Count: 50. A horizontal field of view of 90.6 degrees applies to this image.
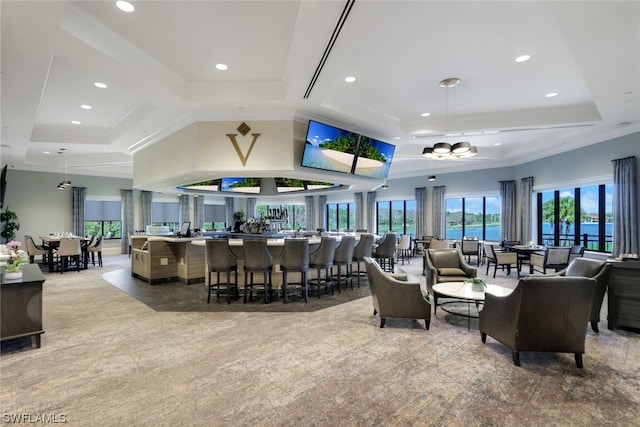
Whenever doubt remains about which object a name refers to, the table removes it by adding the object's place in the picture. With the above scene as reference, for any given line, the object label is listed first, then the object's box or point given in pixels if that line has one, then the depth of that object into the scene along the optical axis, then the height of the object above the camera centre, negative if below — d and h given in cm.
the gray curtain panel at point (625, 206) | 657 +16
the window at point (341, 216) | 1559 -17
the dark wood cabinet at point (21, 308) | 352 -110
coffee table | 416 -110
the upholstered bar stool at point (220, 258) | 544 -79
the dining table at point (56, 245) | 907 -100
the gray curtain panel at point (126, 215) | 1315 -12
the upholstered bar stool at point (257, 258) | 534 -78
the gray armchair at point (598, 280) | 424 -90
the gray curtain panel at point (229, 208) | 1641 +23
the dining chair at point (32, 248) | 950 -110
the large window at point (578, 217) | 795 -10
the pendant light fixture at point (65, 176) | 963 +133
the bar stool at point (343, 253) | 644 -83
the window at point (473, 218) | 1145 -17
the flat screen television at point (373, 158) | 690 +126
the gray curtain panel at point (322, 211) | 1608 +9
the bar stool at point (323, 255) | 593 -81
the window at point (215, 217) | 1603 -24
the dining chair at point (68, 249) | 873 -103
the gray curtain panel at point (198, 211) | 1520 +6
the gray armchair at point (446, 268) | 566 -103
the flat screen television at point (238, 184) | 1004 +91
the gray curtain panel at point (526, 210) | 967 +10
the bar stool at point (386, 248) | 764 -85
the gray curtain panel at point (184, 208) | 1493 +20
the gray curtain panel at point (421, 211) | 1265 +8
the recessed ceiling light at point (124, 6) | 319 +212
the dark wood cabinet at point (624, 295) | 419 -109
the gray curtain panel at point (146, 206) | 1363 +26
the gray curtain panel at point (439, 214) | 1211 -3
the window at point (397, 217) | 1373 -17
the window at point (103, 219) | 1270 -28
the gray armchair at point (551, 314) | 317 -102
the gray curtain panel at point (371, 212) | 1427 +4
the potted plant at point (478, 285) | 443 -102
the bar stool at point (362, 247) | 703 -76
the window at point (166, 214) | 1445 -9
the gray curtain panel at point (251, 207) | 1652 +29
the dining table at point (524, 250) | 815 -97
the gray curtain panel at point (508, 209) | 1033 +14
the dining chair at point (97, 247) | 990 -110
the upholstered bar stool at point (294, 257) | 544 -78
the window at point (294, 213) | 1681 -2
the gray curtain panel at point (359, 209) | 1470 +15
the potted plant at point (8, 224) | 1038 -41
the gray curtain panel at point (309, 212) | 1616 +3
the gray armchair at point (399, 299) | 427 -117
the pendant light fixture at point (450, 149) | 514 +116
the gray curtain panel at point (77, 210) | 1188 +7
